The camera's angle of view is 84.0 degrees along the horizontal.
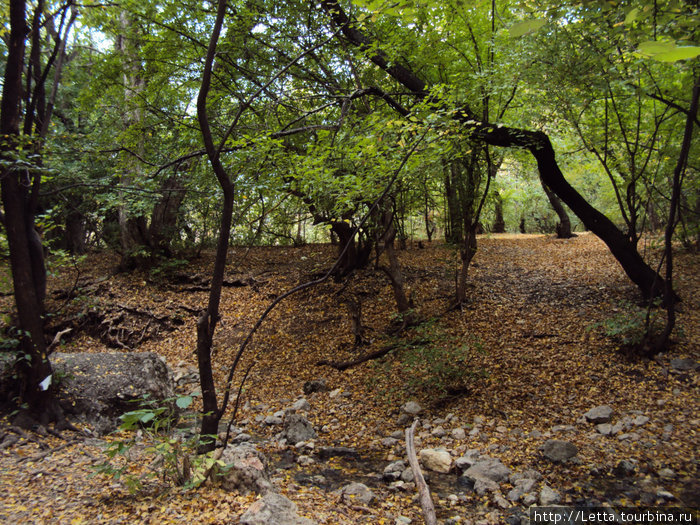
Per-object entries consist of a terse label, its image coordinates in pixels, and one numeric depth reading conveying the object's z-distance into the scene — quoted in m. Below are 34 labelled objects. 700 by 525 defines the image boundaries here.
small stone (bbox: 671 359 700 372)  4.68
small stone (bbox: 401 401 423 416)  4.91
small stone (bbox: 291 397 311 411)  5.43
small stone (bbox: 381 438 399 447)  4.36
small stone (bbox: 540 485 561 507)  3.00
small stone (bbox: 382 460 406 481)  3.55
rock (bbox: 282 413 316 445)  4.59
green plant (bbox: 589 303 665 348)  5.02
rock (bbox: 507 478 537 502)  3.12
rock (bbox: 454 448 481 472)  3.68
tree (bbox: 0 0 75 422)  3.95
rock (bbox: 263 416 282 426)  5.10
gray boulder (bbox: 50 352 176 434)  4.53
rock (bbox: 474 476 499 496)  3.23
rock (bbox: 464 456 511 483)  3.42
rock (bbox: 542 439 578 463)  3.59
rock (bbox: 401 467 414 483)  3.50
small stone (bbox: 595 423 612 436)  3.95
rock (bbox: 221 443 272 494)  2.87
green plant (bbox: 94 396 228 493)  2.55
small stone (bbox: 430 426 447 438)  4.41
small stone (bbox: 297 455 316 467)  4.02
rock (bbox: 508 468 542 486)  3.33
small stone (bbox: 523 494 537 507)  3.03
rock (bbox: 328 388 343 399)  5.70
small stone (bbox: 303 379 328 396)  5.91
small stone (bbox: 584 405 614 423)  4.14
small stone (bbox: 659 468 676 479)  3.18
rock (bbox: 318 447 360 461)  4.21
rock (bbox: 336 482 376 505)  3.11
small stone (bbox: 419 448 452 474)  3.69
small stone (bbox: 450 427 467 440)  4.29
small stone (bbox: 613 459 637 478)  3.29
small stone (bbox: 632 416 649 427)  3.97
